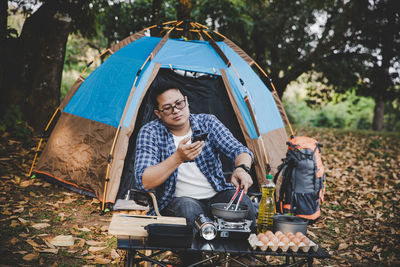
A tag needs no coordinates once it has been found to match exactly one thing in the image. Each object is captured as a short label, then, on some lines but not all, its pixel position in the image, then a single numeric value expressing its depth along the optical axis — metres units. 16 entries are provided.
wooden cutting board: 1.88
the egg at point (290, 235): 1.92
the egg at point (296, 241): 1.87
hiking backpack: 3.80
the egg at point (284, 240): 1.86
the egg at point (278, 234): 1.93
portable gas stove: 1.95
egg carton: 1.84
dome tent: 4.02
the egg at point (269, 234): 1.89
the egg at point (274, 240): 1.85
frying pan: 2.03
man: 2.33
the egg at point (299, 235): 1.93
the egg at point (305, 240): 1.88
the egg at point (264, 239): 1.85
